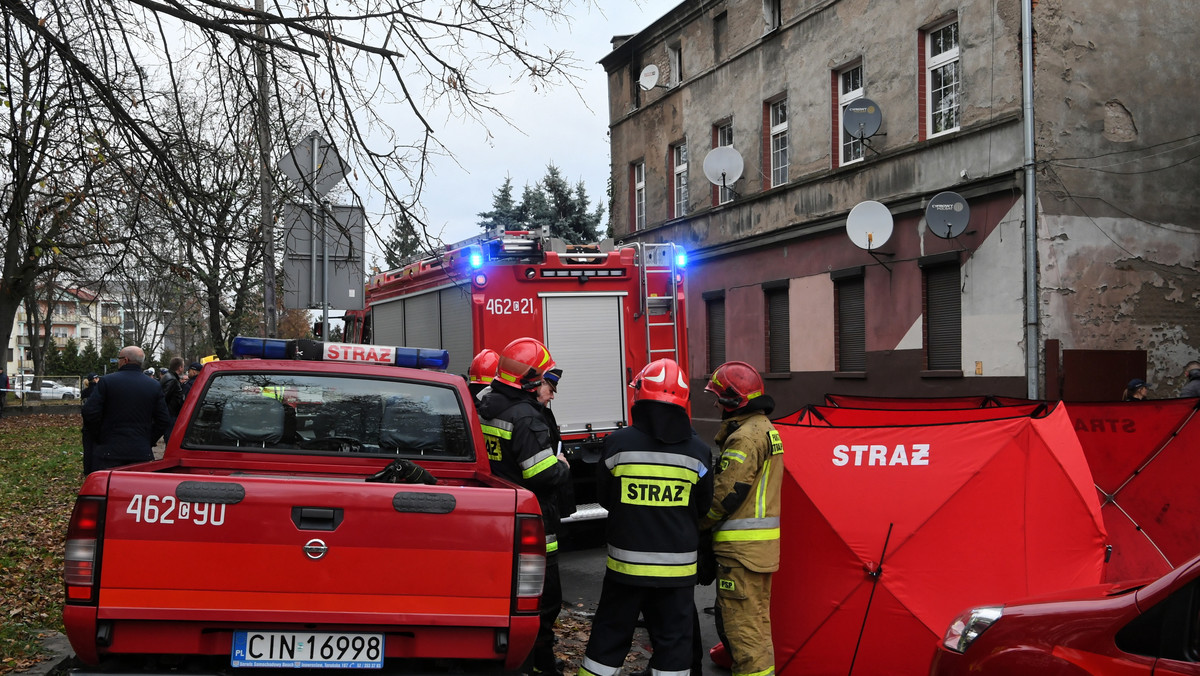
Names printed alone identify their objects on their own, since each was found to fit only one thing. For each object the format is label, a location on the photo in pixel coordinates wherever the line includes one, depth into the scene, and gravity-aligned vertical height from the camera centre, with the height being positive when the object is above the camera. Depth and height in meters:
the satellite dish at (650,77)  25.69 +6.49
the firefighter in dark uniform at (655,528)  4.79 -0.87
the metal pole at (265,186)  6.70 +1.19
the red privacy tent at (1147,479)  6.41 -0.92
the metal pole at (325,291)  8.62 +0.48
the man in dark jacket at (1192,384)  12.62 -0.63
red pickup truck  3.87 -0.88
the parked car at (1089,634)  3.04 -0.97
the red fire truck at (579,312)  10.30 +0.29
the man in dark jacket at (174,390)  12.87 -0.55
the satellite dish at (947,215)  15.98 +1.86
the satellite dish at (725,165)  21.98 +3.67
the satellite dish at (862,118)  17.92 +3.78
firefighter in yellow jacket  5.12 -0.98
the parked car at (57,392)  59.91 -2.66
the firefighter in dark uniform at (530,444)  5.65 -0.56
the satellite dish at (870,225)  17.47 +1.89
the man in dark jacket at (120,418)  9.23 -0.64
